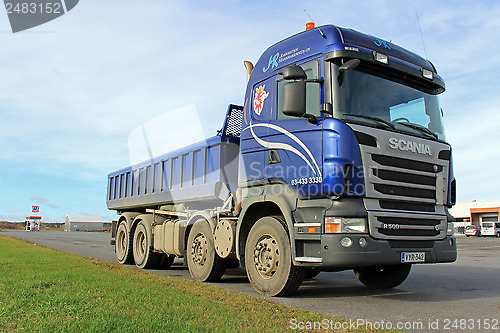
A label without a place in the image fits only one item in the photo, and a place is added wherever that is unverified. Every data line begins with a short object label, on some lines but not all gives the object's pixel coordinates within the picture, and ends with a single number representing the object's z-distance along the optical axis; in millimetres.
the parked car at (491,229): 46625
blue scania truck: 5684
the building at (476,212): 62519
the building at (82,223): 81250
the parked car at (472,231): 48094
